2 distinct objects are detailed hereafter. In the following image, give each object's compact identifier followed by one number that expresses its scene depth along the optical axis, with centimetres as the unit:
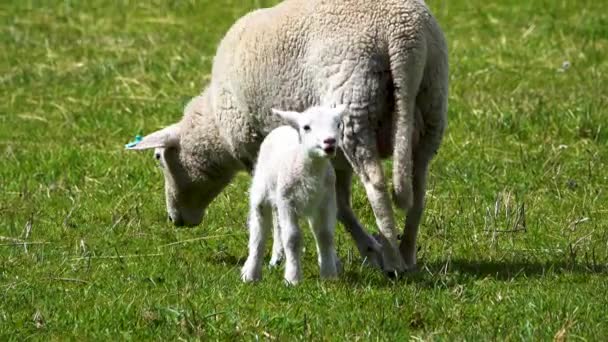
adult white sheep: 1572
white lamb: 1462
